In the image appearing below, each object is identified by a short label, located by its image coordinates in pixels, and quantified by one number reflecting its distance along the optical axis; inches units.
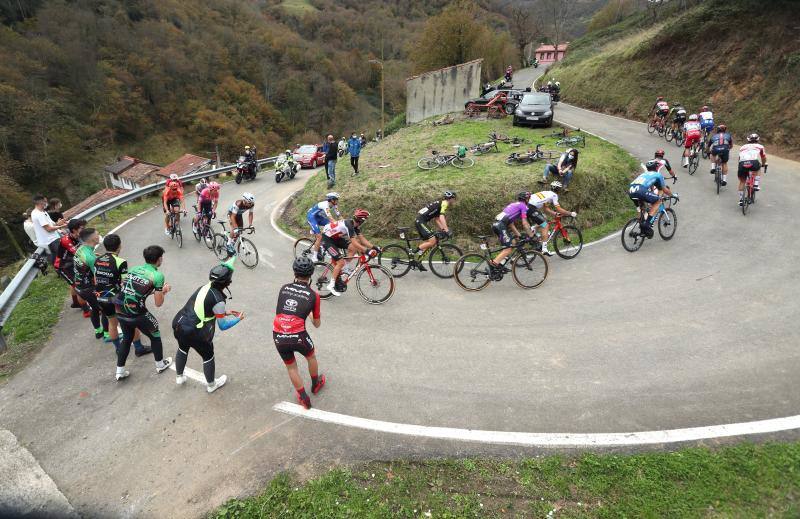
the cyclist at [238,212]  411.8
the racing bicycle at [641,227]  390.3
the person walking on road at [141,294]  221.9
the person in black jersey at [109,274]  243.6
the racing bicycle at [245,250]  413.4
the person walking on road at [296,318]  202.8
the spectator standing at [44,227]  342.6
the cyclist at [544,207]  351.3
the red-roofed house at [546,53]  2911.2
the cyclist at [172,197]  486.6
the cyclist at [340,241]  330.6
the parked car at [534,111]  776.3
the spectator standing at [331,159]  611.5
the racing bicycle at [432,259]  364.8
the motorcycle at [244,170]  876.0
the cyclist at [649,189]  379.6
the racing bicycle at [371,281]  330.3
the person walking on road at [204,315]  209.2
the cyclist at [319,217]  351.9
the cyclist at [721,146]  483.2
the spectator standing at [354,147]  609.3
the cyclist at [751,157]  427.5
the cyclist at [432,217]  360.2
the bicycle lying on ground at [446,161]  571.2
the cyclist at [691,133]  567.5
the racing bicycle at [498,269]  340.8
